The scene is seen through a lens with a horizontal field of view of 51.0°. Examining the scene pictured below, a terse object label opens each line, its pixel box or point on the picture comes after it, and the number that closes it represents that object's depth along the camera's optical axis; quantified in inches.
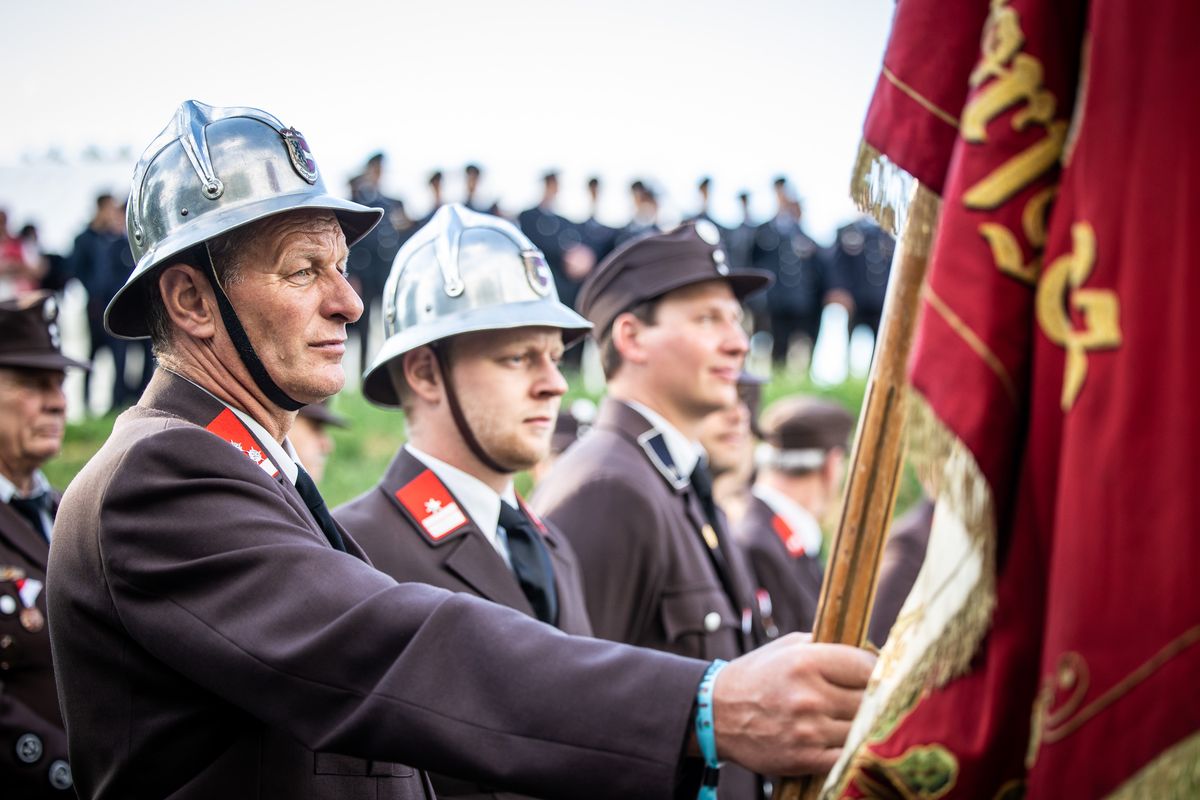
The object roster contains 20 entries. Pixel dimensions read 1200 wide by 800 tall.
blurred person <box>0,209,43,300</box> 603.8
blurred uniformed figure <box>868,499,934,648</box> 251.1
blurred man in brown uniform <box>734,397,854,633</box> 309.9
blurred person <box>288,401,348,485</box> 280.7
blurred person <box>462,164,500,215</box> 655.8
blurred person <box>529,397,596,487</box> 343.9
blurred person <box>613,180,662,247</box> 701.3
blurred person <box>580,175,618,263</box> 689.0
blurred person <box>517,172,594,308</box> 676.1
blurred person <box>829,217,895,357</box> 751.7
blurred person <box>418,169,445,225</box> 665.6
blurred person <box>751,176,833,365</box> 740.6
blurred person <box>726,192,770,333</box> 722.2
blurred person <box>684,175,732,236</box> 719.1
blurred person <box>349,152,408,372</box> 633.6
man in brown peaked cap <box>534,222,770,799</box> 187.5
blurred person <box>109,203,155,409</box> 597.3
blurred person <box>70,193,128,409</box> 601.3
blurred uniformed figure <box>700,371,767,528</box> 275.3
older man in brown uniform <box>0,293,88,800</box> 181.3
